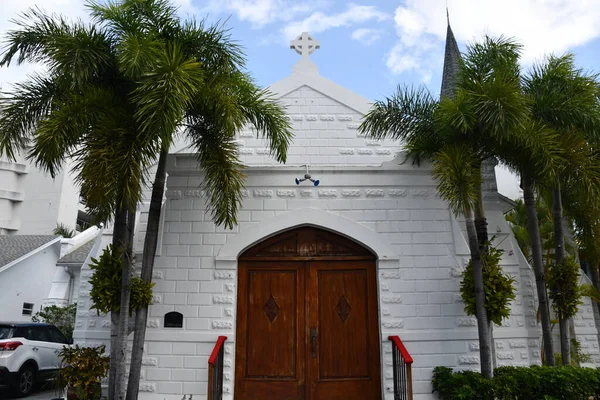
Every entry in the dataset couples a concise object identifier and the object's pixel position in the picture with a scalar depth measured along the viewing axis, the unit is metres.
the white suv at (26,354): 10.50
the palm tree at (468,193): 6.99
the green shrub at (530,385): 7.11
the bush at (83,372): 7.45
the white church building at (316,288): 8.13
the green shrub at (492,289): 7.64
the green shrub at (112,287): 7.32
